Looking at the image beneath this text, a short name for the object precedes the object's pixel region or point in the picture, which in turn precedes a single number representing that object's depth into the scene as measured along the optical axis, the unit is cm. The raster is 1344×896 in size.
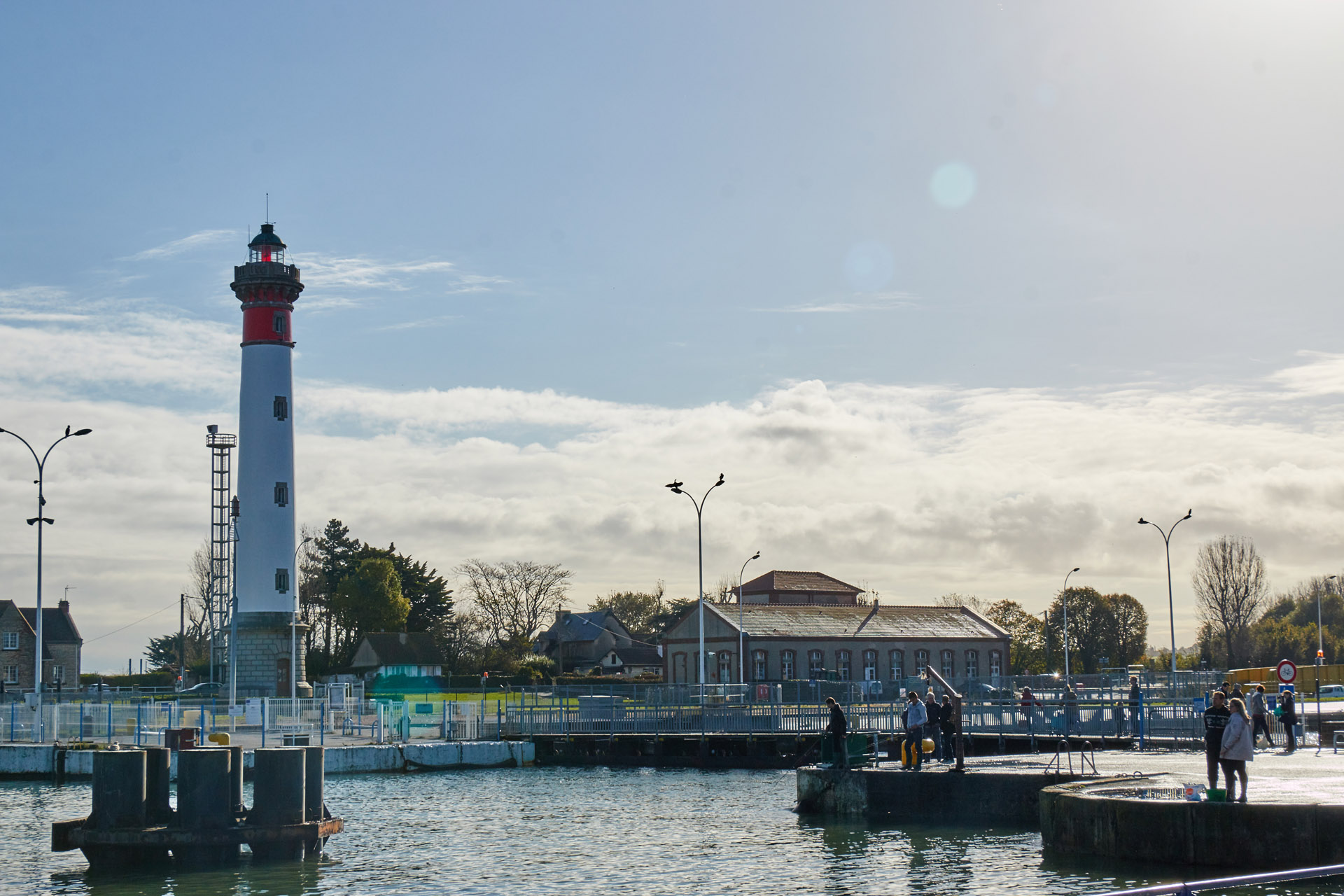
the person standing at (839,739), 2997
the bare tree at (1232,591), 11425
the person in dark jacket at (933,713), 3014
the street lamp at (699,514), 5972
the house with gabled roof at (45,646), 8862
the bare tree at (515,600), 11375
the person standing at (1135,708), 3540
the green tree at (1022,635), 11981
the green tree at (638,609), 14475
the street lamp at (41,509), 4494
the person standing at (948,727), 3038
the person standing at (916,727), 2906
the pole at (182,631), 10020
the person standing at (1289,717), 3198
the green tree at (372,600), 10269
